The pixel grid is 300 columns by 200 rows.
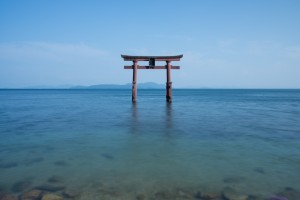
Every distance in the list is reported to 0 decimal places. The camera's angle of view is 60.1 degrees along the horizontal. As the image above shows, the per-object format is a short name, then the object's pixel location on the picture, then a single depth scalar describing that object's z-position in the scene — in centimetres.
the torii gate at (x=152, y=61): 2586
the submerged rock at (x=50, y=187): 572
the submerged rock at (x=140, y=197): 532
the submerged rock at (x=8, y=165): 738
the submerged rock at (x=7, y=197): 526
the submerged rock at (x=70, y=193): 539
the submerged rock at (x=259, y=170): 689
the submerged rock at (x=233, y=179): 622
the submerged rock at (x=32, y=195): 527
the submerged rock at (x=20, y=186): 573
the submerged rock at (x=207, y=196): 529
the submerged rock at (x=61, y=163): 749
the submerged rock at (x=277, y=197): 529
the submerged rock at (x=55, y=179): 621
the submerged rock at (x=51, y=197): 523
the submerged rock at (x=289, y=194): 531
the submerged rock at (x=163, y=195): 534
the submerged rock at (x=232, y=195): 530
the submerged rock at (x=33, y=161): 768
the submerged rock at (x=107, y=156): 816
